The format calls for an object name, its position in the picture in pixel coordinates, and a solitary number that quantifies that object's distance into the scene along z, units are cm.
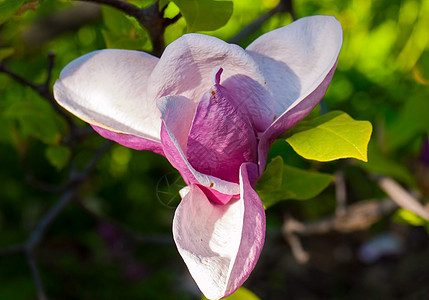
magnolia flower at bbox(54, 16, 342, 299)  72
